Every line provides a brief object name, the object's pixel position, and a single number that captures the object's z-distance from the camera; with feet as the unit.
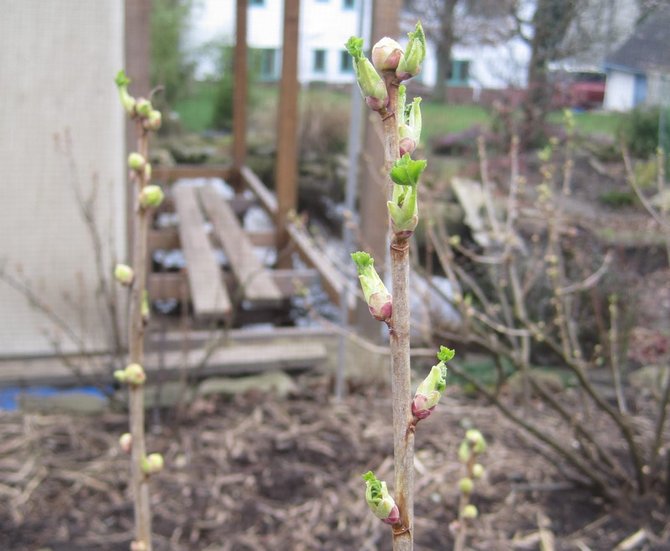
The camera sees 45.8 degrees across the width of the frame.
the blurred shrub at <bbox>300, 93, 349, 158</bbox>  24.68
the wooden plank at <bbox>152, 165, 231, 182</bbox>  22.39
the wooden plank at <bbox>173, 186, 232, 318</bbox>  11.38
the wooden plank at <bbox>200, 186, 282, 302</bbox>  12.14
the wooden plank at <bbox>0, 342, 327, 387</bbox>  10.50
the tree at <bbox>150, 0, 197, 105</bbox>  30.99
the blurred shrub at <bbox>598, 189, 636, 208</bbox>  14.04
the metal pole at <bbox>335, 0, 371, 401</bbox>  10.41
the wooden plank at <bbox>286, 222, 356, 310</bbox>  13.06
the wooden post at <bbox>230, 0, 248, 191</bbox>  19.53
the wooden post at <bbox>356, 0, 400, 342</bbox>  10.50
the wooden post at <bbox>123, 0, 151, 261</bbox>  10.08
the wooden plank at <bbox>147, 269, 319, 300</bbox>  12.99
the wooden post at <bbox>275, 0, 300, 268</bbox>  15.28
